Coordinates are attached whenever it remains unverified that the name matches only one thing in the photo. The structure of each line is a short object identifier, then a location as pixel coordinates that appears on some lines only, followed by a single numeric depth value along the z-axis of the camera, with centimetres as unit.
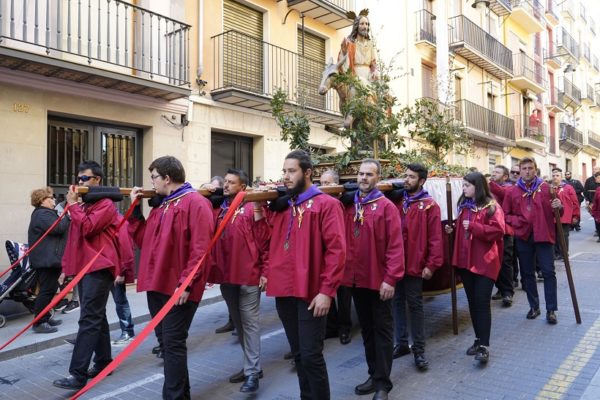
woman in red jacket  498
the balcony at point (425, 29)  1889
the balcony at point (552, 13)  3222
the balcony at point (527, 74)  2666
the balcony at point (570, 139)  3400
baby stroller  652
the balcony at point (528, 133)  2662
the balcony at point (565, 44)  3360
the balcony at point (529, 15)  2611
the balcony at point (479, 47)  2125
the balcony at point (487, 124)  2181
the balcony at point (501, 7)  2402
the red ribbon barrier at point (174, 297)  330
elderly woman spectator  650
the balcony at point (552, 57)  3165
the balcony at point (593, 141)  4019
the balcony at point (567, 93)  3444
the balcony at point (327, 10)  1355
